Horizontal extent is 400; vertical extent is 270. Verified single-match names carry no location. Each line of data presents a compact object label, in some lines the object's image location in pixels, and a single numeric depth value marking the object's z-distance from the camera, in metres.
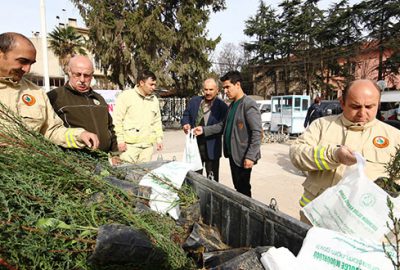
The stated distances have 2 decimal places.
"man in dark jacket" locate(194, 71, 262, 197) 3.11
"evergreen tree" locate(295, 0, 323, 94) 29.11
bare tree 43.41
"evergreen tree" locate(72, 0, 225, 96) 16.02
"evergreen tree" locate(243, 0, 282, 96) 32.19
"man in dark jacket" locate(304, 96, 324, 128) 8.75
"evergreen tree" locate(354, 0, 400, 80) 21.78
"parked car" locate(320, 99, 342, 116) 10.65
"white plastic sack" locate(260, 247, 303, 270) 0.97
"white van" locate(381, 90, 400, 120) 15.18
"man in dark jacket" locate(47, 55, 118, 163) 2.61
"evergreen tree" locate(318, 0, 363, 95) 25.58
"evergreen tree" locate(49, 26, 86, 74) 24.69
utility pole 10.77
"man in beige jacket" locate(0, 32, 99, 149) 1.94
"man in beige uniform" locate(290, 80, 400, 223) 1.59
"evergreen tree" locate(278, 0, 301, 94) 30.58
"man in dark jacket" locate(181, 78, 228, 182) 3.86
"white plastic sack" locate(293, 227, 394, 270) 0.93
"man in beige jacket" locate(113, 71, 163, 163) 3.84
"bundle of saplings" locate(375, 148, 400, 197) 1.35
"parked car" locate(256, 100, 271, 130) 14.20
